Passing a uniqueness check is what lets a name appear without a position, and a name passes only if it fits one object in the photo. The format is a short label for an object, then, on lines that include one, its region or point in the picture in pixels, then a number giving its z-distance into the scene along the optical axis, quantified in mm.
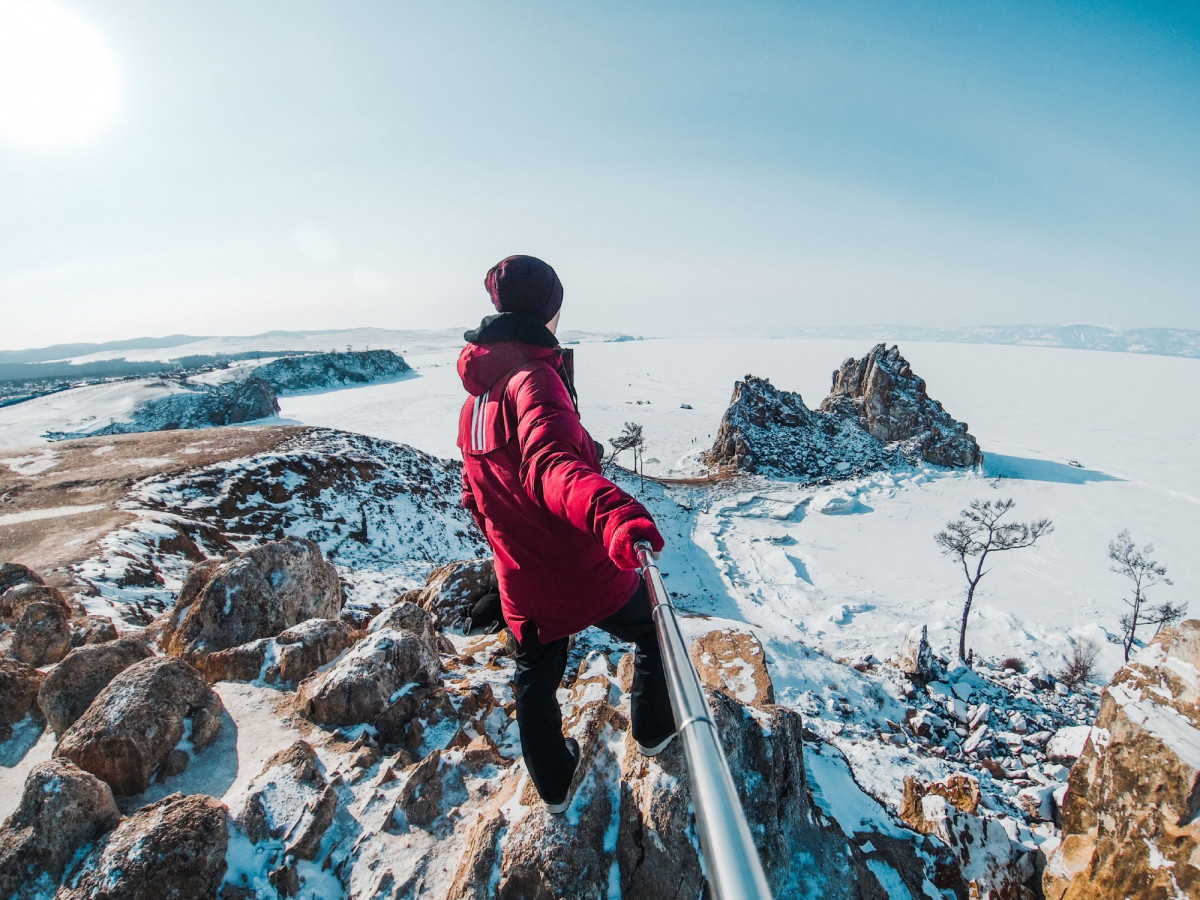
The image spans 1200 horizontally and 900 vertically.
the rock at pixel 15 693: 4285
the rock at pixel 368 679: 4484
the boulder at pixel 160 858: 2709
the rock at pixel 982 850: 3854
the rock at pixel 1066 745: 8023
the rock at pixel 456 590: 8219
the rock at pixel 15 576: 6603
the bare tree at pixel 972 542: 19016
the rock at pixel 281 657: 5180
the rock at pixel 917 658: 12641
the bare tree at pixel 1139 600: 18719
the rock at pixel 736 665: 5738
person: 2314
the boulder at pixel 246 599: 5750
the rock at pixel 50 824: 2803
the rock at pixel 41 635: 5426
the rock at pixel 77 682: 4207
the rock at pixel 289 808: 3197
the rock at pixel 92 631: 5773
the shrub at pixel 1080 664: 16266
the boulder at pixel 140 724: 3600
